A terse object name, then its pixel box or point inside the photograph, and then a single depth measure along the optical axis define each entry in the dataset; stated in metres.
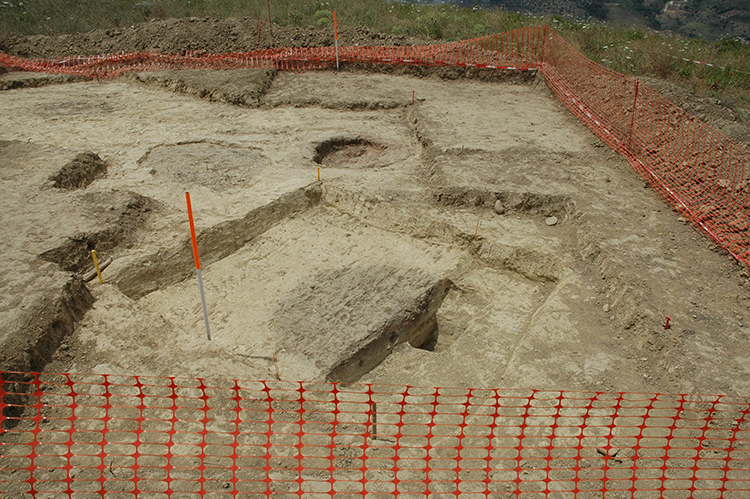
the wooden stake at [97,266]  5.20
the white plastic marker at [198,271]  4.40
